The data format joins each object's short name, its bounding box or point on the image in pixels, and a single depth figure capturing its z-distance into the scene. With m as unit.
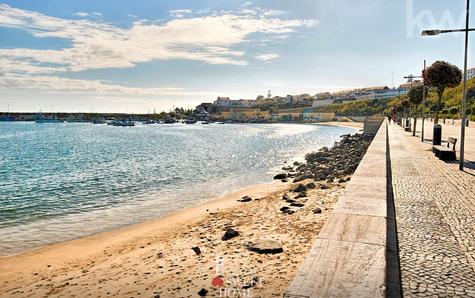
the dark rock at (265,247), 8.27
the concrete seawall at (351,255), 4.46
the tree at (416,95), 42.28
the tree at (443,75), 22.28
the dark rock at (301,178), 22.11
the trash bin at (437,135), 23.08
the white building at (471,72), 155.25
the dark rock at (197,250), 9.24
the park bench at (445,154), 18.17
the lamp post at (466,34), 14.70
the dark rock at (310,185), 17.70
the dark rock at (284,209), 13.04
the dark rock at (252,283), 6.41
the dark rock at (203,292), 6.41
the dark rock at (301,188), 16.98
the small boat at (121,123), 175.38
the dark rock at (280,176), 25.58
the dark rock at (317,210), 11.57
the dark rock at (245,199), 17.46
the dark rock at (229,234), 10.28
